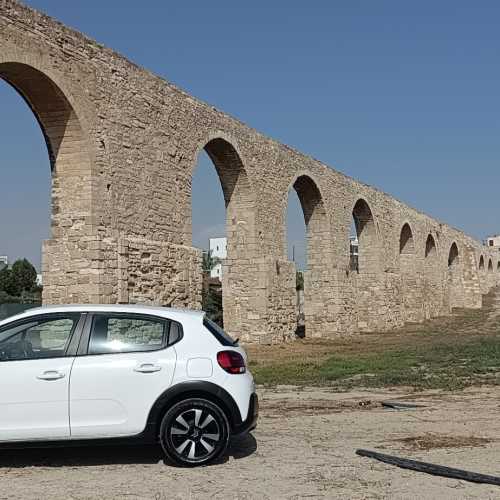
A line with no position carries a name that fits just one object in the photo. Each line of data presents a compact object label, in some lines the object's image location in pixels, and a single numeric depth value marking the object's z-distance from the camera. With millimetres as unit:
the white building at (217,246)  103000
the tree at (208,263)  65350
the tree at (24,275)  56906
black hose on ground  4230
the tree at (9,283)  55375
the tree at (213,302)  24847
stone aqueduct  11266
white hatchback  4594
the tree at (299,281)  55984
